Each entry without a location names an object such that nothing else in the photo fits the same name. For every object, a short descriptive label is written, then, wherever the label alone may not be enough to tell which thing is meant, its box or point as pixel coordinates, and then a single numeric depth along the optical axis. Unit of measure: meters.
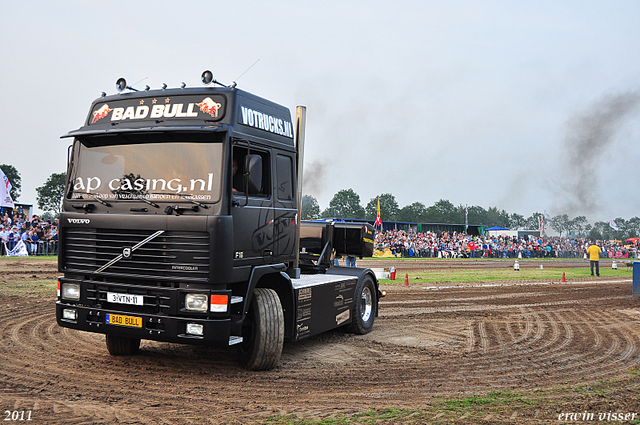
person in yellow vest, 28.58
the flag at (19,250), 25.05
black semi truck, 6.23
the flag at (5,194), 27.92
